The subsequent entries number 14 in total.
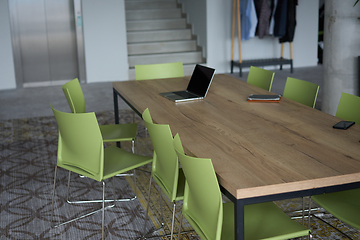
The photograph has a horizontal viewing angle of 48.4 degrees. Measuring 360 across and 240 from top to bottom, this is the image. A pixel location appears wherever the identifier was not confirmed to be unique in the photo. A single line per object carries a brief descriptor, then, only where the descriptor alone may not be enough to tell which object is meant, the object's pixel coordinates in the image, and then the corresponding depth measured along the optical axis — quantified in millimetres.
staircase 8125
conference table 1535
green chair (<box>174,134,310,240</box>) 1582
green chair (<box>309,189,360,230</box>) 1871
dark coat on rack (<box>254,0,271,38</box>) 7883
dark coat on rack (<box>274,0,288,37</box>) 7832
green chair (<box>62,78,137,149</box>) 3076
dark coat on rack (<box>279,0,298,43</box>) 7910
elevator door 7266
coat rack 7875
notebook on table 2818
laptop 3041
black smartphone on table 2150
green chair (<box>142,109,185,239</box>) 1970
